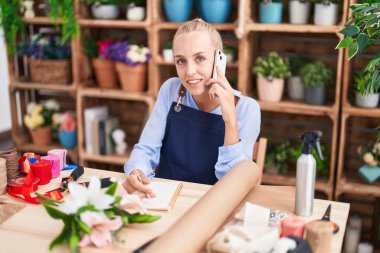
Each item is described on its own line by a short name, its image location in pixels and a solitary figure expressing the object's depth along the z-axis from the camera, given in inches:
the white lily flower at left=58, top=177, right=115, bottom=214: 46.6
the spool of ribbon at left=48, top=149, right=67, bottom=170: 70.3
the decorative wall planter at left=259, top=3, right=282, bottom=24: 110.9
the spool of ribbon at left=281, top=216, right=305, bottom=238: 45.9
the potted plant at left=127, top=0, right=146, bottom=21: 124.0
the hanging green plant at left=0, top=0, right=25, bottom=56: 132.1
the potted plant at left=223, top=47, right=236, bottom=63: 118.6
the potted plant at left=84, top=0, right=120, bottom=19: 127.0
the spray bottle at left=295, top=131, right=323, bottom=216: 51.9
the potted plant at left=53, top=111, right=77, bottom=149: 138.2
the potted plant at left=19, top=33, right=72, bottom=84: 134.4
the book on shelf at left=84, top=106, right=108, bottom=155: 133.8
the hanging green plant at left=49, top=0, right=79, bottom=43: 125.6
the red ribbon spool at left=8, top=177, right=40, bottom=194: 61.9
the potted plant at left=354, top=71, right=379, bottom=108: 105.1
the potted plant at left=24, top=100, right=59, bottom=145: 141.7
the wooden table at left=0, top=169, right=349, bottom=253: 47.5
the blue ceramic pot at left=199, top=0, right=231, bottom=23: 115.3
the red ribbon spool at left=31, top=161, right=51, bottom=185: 64.7
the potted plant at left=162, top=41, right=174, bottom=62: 120.7
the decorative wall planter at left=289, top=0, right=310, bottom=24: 110.2
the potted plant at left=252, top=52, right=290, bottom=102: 113.9
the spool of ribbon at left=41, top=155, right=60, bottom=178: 67.3
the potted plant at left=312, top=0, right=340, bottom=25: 106.7
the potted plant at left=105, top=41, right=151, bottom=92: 123.0
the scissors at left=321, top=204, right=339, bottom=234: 51.2
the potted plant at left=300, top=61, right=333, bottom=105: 111.3
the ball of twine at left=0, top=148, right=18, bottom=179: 64.1
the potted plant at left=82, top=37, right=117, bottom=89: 129.6
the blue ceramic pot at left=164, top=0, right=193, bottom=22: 118.6
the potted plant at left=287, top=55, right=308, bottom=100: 116.8
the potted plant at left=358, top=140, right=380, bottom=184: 109.0
